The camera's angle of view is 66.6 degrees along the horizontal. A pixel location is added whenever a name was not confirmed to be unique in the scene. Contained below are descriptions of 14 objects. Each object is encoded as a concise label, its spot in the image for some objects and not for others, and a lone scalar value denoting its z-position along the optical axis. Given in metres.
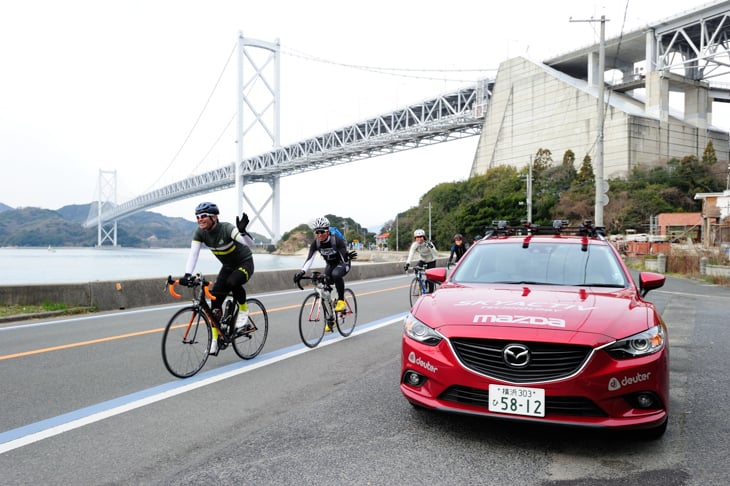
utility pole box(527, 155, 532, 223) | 46.79
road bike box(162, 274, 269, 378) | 5.60
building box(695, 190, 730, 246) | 34.00
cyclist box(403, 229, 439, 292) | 11.74
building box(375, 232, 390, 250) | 131.25
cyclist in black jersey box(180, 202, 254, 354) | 5.98
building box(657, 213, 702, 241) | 51.50
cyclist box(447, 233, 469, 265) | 12.72
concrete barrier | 11.15
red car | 3.49
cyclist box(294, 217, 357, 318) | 8.09
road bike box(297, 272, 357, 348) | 7.52
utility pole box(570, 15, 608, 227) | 22.06
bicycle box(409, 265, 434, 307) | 11.65
